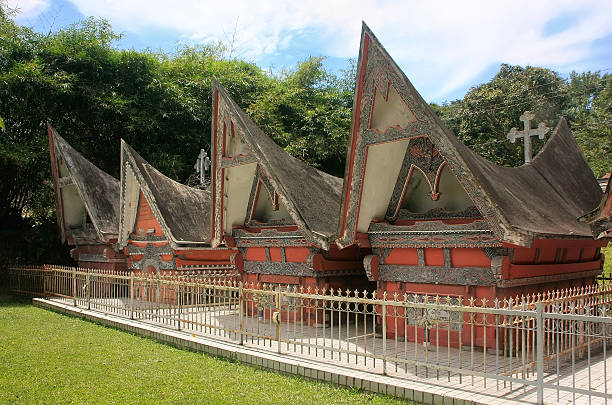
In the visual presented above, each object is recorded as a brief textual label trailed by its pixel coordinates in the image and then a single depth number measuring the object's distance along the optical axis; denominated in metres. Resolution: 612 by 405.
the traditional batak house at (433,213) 8.86
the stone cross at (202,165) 21.21
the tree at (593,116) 31.50
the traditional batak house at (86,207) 18.53
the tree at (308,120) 29.94
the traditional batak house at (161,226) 15.95
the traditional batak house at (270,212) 11.88
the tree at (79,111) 22.44
